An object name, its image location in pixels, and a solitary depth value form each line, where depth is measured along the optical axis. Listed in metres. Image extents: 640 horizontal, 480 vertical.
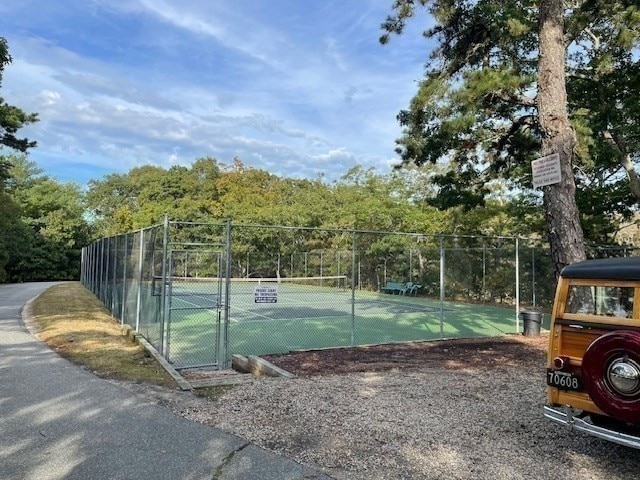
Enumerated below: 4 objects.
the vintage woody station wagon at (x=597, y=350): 3.80
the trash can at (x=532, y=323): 12.17
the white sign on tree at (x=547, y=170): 8.52
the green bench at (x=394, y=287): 18.35
